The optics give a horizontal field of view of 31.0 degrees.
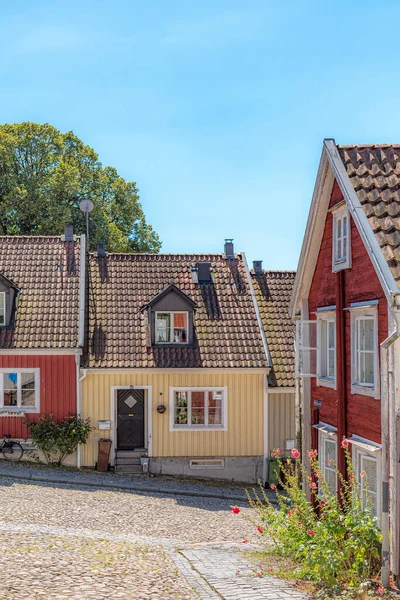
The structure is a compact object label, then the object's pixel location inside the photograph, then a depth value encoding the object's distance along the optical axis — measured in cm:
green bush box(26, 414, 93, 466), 2278
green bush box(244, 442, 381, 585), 1026
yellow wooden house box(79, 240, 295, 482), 2344
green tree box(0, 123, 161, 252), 3994
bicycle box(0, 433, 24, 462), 2297
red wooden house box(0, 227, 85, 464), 2320
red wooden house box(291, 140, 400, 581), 1134
